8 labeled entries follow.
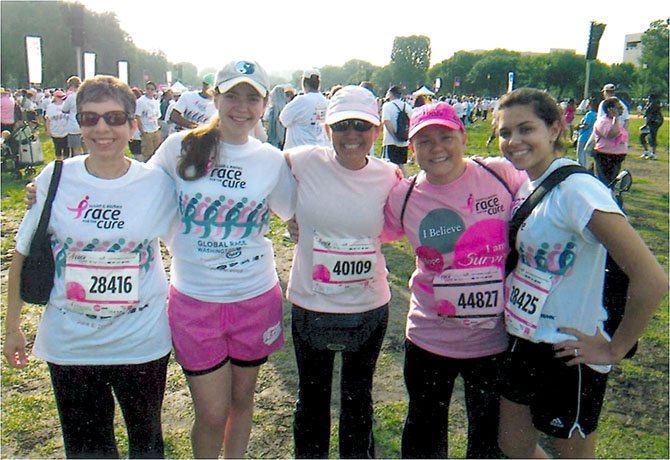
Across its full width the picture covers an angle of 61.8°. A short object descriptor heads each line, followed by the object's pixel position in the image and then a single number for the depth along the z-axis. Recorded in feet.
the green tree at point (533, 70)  228.43
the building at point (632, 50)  228.02
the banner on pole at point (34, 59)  54.26
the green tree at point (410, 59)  317.83
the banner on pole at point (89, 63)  61.39
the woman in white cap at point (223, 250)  8.54
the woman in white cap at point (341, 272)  8.92
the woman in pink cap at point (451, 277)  8.38
